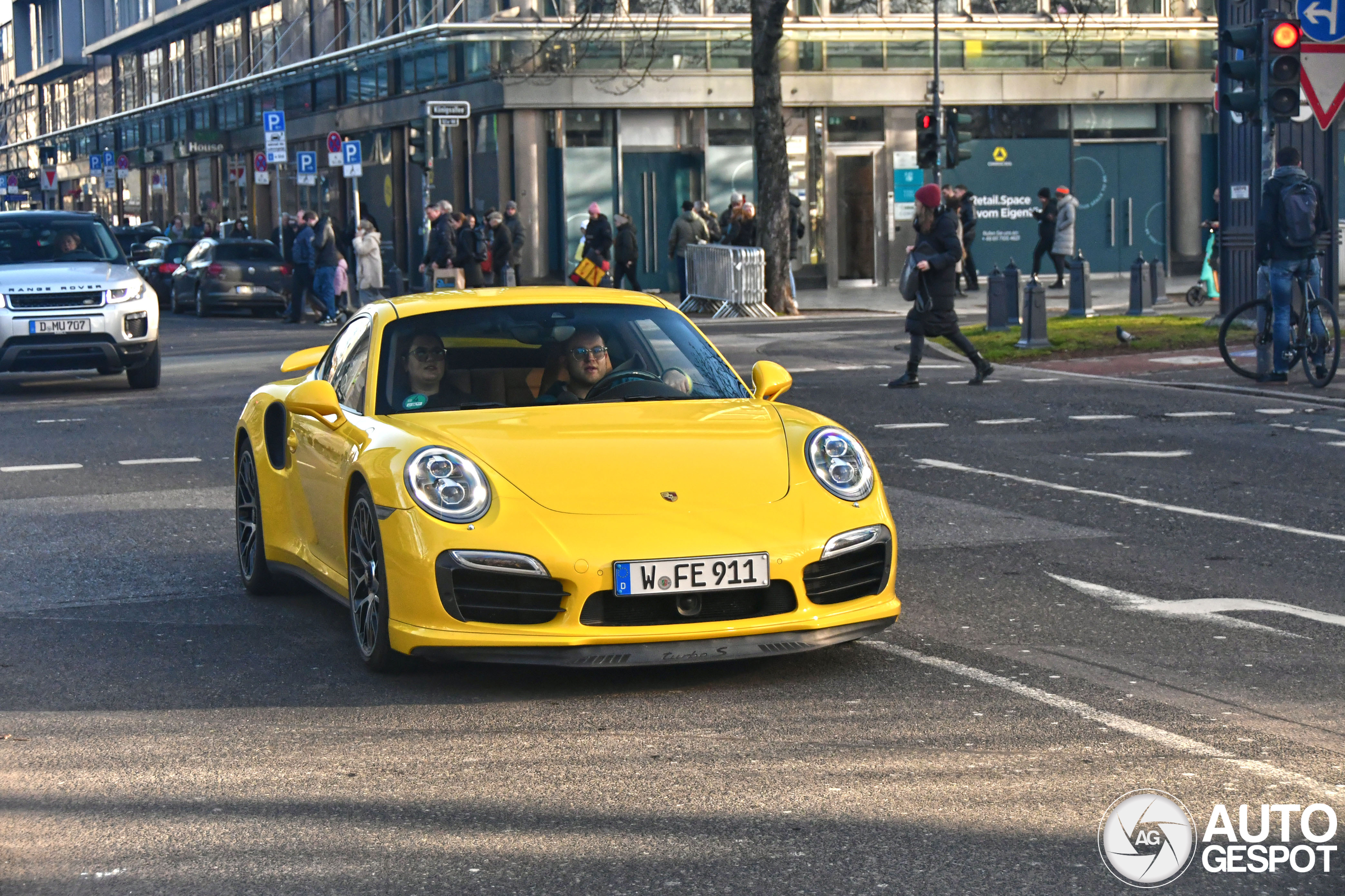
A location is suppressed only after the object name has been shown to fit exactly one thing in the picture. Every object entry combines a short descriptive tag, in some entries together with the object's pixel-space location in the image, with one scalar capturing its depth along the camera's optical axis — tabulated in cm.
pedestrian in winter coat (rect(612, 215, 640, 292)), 3375
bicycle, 1655
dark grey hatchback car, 3538
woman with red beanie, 1777
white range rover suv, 1850
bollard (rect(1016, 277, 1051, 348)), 2153
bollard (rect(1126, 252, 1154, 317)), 2608
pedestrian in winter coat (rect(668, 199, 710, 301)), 3294
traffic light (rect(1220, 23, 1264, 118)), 1698
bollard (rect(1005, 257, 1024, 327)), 2455
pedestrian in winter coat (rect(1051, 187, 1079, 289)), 3306
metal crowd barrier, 3027
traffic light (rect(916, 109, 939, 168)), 3039
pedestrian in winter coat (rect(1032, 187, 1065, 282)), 3434
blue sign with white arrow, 1956
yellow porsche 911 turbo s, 600
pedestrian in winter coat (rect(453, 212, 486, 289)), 3278
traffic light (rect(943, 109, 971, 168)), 3050
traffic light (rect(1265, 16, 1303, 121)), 1680
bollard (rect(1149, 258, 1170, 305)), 2878
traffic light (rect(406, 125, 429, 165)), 3431
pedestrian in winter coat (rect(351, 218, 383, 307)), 3359
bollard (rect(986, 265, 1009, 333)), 2452
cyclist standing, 1644
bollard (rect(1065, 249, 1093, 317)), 2566
